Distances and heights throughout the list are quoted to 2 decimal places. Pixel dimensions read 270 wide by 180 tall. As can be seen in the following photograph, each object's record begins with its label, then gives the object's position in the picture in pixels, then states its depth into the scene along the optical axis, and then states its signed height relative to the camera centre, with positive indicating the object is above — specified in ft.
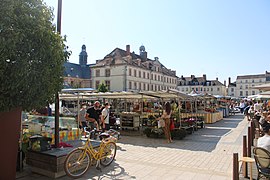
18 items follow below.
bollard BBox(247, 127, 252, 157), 18.55 -4.02
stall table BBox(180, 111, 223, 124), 50.48 -4.16
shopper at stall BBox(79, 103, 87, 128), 40.28 -3.54
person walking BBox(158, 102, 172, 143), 33.47 -3.06
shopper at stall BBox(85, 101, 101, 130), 38.45 -2.82
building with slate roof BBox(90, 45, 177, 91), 157.89 +19.20
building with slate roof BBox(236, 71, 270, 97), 284.61 +23.18
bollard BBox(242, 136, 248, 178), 16.85 -3.94
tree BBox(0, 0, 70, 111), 11.90 +2.41
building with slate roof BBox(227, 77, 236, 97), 310.04 +14.10
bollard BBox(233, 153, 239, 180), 11.59 -3.42
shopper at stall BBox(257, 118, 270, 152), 15.25 -2.79
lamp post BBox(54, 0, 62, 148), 18.56 +2.45
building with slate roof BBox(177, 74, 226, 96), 281.33 +17.42
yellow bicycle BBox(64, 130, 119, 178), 17.29 -4.73
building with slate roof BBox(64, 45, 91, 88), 216.45 +25.63
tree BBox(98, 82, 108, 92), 134.56 +5.95
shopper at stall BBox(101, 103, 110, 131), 36.08 -2.79
